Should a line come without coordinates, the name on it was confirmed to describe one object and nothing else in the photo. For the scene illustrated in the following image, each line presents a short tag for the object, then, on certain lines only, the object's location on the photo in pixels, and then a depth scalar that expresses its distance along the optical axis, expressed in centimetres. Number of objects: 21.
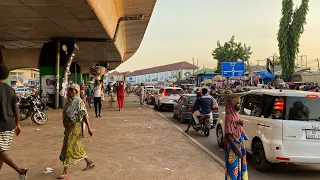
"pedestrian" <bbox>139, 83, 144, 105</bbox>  2738
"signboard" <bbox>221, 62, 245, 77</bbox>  3516
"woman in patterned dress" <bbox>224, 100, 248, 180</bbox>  507
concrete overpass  1359
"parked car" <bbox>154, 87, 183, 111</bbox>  2177
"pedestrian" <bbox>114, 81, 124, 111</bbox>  2148
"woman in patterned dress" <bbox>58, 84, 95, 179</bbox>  609
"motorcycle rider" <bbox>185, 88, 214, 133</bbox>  1145
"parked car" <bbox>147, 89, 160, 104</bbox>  2904
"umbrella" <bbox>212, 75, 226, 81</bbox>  4160
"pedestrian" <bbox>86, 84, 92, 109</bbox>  2452
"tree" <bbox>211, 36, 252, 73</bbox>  6109
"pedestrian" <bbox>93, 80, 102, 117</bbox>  1691
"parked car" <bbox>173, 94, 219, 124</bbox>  1488
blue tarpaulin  3362
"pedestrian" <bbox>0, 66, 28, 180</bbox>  536
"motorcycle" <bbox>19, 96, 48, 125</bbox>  1431
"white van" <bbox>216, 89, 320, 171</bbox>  628
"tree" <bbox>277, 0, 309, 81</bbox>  4144
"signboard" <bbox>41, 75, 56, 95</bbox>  2384
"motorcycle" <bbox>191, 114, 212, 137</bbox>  1143
